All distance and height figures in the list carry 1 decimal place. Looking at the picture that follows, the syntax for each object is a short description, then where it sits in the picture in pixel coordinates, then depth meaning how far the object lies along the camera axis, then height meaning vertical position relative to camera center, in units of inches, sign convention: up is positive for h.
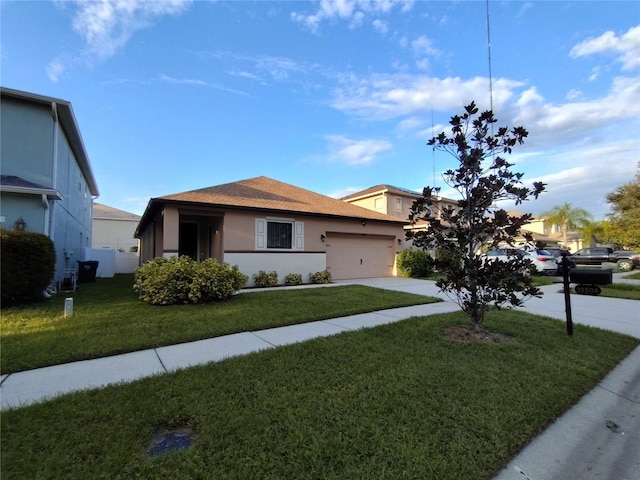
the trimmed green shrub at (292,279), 494.9 -42.5
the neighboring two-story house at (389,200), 936.3 +162.5
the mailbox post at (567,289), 213.0 -27.0
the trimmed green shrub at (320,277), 521.7 -41.6
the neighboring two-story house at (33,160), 334.3 +108.0
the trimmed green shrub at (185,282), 302.5 -28.8
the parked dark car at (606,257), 951.0 -20.4
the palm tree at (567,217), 1528.1 +166.1
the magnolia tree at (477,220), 185.9 +19.3
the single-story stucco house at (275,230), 448.8 +37.8
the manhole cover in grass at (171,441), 90.1 -56.6
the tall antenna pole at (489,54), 226.1 +142.7
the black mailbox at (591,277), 341.1 -28.7
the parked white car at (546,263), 677.9 -26.2
